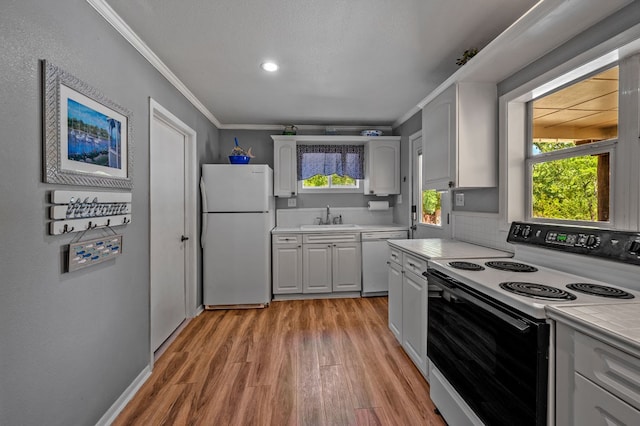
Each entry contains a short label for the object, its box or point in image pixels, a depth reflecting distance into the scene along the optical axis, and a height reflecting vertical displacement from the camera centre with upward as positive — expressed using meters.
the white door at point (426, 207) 2.95 +0.03
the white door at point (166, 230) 2.38 -0.19
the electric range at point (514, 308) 1.06 -0.43
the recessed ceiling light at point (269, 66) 2.36 +1.21
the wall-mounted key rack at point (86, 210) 1.30 -0.01
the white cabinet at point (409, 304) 2.01 -0.75
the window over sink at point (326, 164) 4.18 +0.67
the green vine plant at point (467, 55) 2.03 +1.12
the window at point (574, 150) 1.49 +0.35
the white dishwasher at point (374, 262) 3.77 -0.69
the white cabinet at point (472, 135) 2.12 +0.56
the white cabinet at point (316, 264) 3.68 -0.70
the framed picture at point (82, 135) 1.29 +0.39
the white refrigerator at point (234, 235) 3.38 -0.31
